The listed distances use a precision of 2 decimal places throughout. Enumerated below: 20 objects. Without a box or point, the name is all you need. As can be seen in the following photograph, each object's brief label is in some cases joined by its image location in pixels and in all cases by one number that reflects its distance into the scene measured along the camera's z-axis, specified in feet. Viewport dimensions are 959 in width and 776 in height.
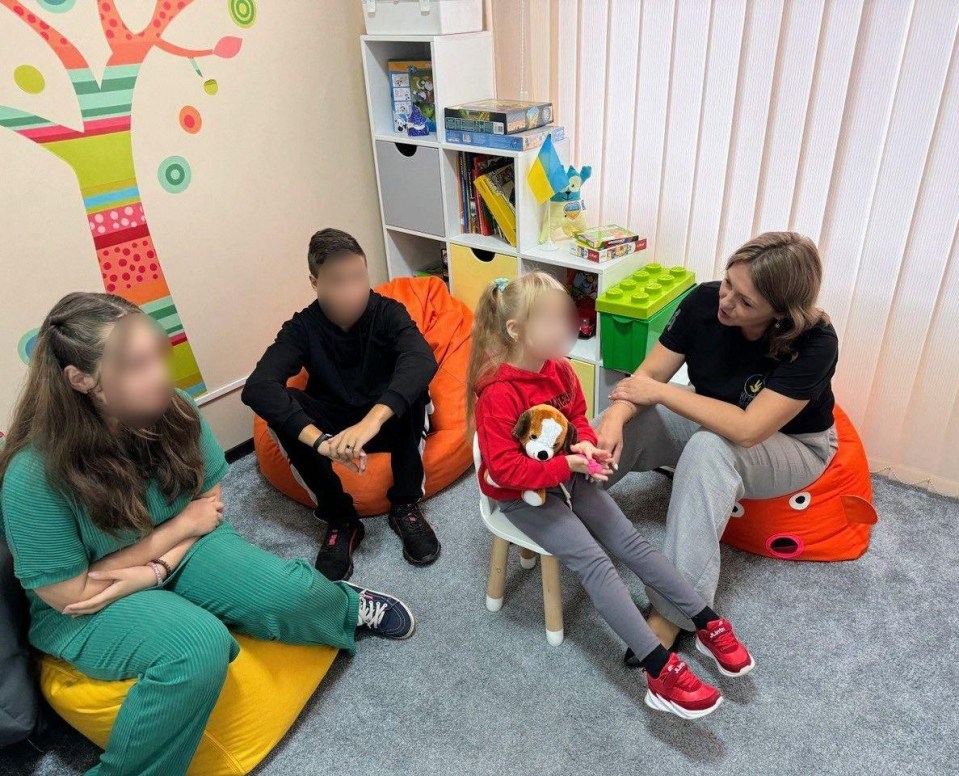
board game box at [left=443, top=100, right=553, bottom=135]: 7.10
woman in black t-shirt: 4.89
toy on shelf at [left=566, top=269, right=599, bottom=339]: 8.01
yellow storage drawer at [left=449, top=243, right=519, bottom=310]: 7.85
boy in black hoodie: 5.95
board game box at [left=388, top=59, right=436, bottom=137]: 7.73
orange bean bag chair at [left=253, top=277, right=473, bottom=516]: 6.65
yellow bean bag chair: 4.24
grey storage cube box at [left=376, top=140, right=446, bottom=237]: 7.93
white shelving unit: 7.34
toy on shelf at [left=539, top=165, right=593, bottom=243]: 7.41
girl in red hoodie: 4.58
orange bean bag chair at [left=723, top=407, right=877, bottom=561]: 5.77
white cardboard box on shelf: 7.12
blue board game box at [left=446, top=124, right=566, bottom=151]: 7.11
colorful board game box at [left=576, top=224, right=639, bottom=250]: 7.11
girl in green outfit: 3.98
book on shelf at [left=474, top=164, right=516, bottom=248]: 7.66
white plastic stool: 5.05
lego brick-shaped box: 6.86
